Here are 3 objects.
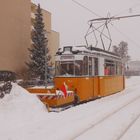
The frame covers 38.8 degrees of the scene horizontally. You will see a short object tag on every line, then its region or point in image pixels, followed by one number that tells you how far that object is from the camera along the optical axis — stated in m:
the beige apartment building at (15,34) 22.02
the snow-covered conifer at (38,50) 22.13
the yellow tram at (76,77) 8.71
